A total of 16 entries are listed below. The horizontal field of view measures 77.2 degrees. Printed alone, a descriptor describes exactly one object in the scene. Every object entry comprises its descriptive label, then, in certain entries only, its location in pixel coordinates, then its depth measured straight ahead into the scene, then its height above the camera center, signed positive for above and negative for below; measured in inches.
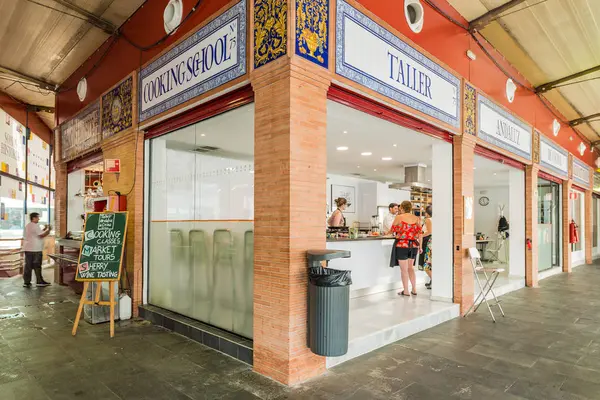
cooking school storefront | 153.2 +13.0
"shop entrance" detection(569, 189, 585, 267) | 515.2 -16.3
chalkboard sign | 182.7 -18.8
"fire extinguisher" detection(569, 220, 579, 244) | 451.5 -28.3
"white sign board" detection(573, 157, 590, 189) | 459.5 +48.0
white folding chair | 208.2 -32.8
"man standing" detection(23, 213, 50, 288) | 307.9 -33.1
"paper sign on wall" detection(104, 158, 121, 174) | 225.6 +26.7
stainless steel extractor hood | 379.9 +34.3
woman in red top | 239.1 -17.7
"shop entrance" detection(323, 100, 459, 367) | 176.2 -26.1
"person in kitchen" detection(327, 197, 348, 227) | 283.9 -5.6
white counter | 227.0 -35.2
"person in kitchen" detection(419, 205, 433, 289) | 262.8 -27.8
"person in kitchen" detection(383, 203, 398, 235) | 389.4 -12.5
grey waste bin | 123.0 -32.8
